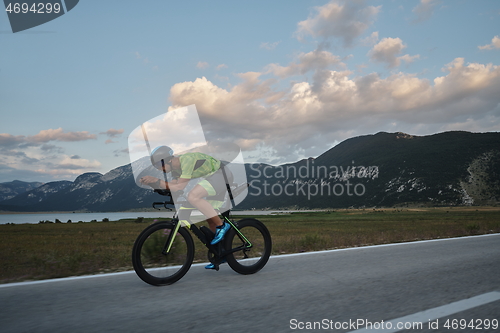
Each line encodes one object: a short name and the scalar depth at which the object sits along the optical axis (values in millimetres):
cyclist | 4758
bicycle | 4586
